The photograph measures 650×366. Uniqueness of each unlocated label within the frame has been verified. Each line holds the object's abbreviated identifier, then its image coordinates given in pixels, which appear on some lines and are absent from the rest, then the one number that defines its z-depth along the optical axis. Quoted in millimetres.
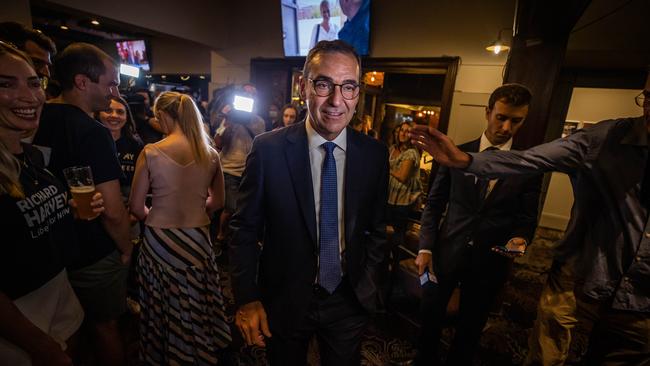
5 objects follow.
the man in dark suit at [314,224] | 1204
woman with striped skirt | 1803
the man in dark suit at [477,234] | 1744
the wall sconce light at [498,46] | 3767
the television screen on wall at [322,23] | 4977
